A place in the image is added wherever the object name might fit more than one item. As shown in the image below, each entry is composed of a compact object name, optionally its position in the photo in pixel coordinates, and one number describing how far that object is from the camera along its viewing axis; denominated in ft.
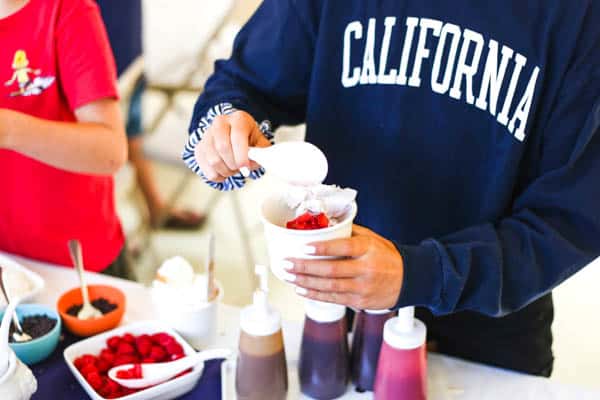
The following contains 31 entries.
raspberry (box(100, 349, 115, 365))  3.36
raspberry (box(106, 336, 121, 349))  3.46
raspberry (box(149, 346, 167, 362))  3.37
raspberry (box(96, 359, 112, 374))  3.31
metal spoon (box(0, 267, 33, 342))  3.45
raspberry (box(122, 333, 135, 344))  3.48
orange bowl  3.62
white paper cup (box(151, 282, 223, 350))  3.49
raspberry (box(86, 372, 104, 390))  3.21
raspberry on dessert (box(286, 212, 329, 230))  2.68
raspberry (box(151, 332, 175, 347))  3.45
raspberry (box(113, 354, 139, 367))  3.34
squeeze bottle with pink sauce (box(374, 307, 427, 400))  2.96
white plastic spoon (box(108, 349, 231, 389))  3.18
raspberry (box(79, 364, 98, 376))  3.27
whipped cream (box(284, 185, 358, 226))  2.79
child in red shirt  4.00
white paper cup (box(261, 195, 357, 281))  2.59
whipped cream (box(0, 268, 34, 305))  3.79
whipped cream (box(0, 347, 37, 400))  2.83
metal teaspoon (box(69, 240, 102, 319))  3.70
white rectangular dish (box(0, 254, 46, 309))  3.80
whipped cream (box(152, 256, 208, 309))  3.50
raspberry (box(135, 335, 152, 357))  3.41
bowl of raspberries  3.18
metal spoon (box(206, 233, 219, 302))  3.54
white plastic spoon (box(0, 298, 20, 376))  2.86
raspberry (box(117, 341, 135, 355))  3.40
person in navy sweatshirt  2.93
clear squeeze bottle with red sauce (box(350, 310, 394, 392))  3.19
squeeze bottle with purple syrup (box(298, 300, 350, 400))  3.13
